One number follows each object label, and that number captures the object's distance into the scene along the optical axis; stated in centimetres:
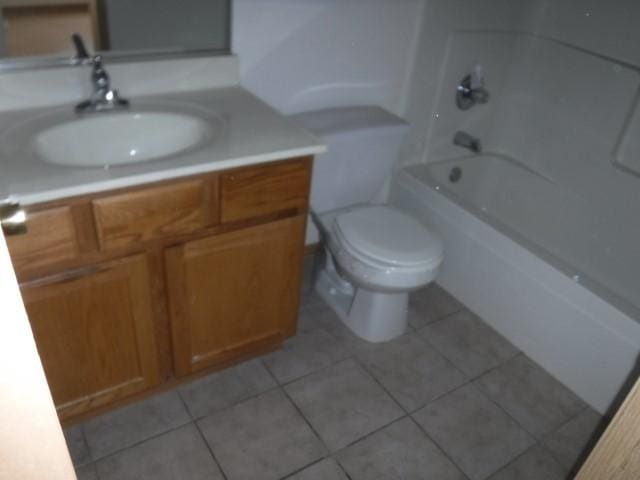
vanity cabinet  125
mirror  140
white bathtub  174
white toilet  177
